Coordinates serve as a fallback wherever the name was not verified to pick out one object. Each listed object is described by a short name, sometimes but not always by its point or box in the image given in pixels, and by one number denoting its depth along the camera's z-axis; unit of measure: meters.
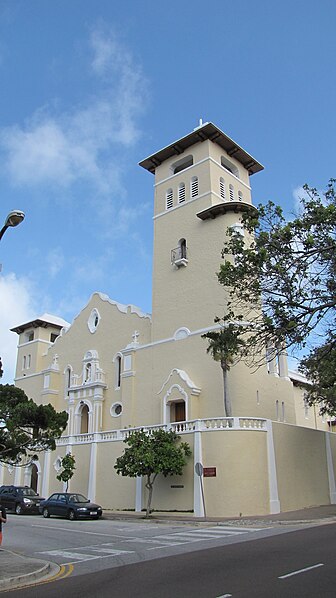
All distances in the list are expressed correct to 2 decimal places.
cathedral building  26.67
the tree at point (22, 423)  17.66
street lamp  10.96
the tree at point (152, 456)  26.42
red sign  26.00
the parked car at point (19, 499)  29.77
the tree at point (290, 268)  14.40
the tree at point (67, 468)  32.47
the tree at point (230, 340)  17.28
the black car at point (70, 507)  24.73
